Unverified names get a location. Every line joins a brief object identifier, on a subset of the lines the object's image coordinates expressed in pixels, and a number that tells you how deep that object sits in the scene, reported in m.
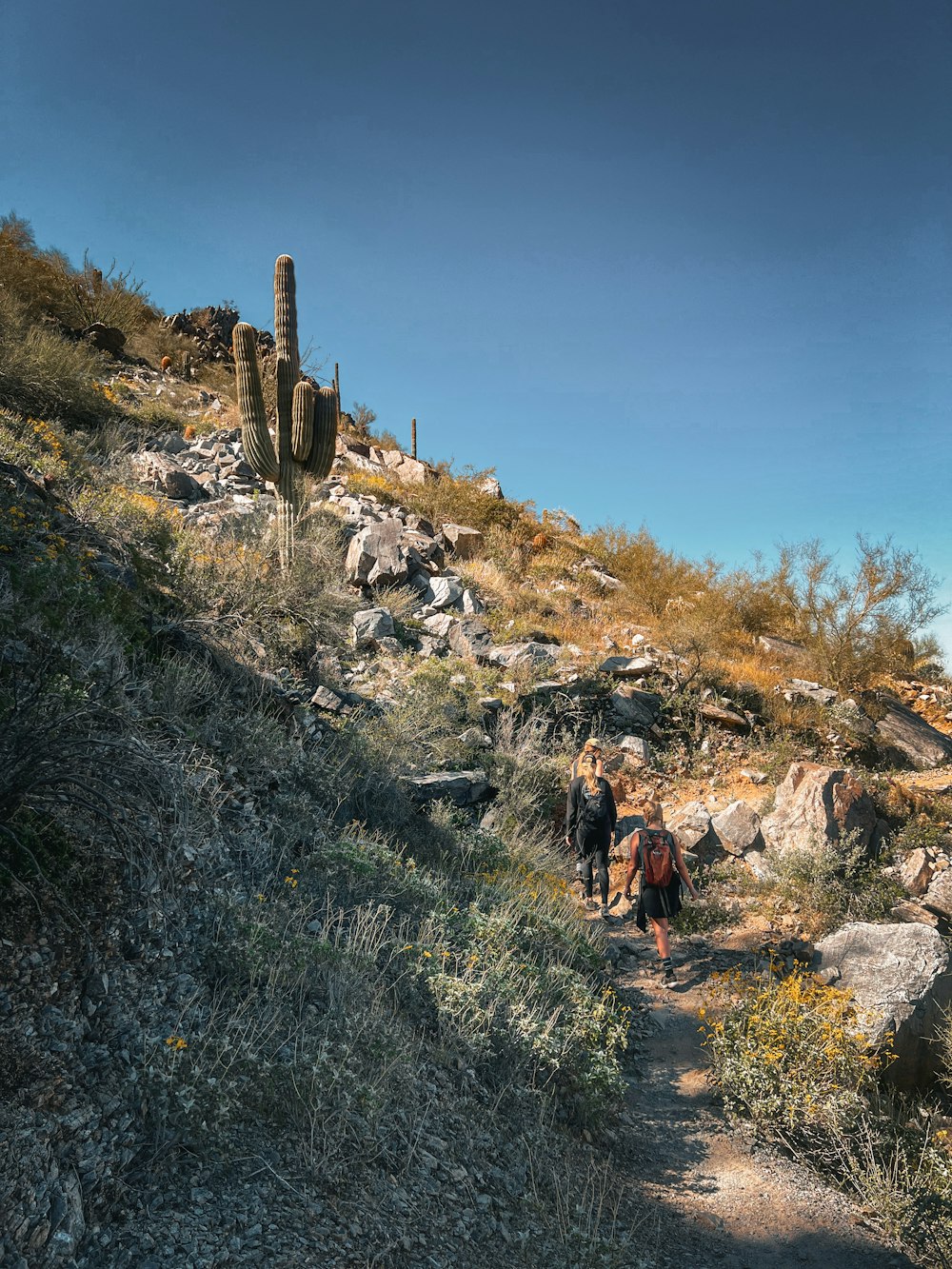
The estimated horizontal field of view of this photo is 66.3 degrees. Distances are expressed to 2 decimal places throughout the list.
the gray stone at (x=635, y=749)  10.52
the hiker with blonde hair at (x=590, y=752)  7.45
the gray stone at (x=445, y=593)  12.70
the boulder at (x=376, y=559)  12.61
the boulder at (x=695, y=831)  8.67
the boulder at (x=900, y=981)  5.11
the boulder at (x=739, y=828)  8.68
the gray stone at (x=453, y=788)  7.25
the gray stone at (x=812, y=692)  11.98
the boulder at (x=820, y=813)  8.18
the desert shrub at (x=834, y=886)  7.21
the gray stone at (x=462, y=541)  15.92
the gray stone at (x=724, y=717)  11.12
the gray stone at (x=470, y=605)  12.75
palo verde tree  12.76
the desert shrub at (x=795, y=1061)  4.35
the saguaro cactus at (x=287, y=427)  11.16
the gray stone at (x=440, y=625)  11.73
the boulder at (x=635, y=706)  11.02
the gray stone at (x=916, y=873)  7.87
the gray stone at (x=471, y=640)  11.22
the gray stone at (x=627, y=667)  11.60
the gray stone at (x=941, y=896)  7.60
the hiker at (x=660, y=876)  6.55
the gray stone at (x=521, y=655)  10.97
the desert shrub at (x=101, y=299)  21.69
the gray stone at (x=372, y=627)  10.59
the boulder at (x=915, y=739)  11.51
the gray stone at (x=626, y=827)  8.91
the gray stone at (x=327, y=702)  7.52
